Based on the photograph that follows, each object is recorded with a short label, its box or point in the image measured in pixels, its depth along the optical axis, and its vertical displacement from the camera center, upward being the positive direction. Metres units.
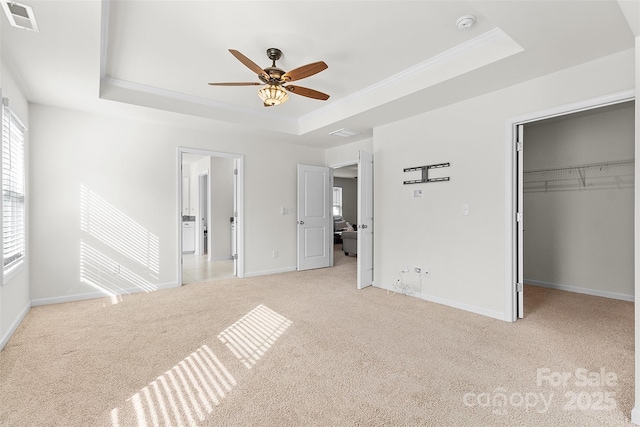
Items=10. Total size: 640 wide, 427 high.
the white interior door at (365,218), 4.49 -0.09
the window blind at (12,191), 2.72 +0.21
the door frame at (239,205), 5.25 +0.12
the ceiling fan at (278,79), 2.57 +1.19
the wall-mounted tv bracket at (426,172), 3.78 +0.51
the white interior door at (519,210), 3.23 +0.02
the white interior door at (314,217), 5.97 -0.10
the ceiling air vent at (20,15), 1.90 +1.27
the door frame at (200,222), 7.88 -0.25
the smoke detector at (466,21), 2.41 +1.50
